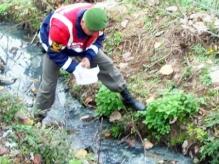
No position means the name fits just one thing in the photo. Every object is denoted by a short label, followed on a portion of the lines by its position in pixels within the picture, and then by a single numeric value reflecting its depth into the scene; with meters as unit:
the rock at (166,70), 6.42
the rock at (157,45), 6.82
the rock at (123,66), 6.81
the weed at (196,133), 5.49
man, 5.10
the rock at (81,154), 4.69
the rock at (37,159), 3.92
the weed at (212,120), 5.50
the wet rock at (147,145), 5.81
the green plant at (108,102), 6.17
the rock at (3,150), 3.88
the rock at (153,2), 7.46
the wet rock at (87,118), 6.38
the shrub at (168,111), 5.68
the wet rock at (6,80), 6.21
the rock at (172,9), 7.14
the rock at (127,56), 6.93
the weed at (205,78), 6.07
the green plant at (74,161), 4.02
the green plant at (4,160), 3.72
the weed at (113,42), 7.22
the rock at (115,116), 6.11
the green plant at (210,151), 5.20
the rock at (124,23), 7.42
